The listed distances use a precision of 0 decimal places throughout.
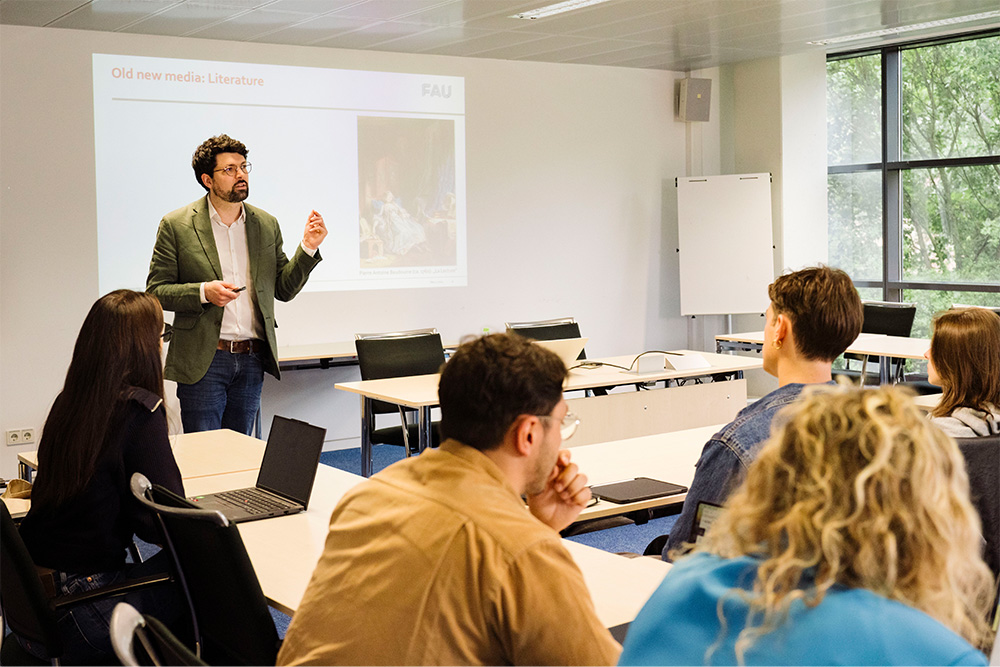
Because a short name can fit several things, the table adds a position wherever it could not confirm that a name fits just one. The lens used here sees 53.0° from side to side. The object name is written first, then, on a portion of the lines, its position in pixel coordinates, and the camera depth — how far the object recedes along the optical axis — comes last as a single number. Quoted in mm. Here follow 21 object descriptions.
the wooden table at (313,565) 1980
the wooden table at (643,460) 2760
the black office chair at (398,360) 5121
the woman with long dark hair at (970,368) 2648
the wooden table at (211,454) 3188
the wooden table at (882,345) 5738
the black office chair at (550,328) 5973
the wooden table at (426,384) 4574
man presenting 4109
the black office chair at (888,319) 6539
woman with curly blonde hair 924
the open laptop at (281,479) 2643
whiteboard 8102
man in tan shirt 1351
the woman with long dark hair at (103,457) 2395
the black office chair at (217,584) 1945
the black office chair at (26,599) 2178
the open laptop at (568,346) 4805
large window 7516
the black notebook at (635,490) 2758
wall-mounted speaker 8133
